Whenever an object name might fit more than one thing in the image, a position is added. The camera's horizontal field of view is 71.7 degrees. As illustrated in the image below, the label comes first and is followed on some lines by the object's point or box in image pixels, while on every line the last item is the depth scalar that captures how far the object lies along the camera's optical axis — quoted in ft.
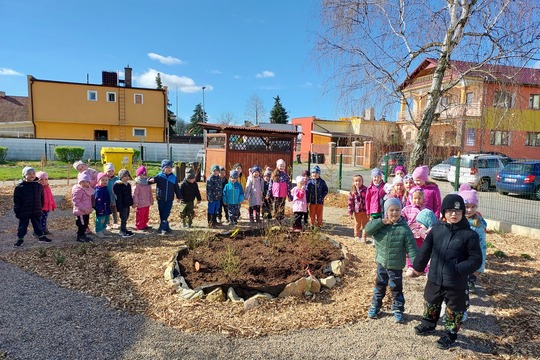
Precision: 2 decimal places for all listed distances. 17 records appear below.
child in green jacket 12.41
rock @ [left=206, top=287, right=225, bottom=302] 13.57
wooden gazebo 40.63
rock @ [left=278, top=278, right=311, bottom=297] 14.15
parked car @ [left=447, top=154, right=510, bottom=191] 49.38
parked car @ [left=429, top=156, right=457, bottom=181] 64.74
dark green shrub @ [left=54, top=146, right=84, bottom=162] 83.46
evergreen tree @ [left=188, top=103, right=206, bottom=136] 226.54
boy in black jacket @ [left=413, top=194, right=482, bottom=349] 10.75
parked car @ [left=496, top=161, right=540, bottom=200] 42.83
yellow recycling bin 59.77
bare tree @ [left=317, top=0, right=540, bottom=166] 26.84
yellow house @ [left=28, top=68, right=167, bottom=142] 105.91
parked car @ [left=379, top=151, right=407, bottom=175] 51.02
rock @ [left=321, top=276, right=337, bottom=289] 15.15
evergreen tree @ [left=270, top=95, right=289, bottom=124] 214.28
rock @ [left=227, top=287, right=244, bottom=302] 13.52
